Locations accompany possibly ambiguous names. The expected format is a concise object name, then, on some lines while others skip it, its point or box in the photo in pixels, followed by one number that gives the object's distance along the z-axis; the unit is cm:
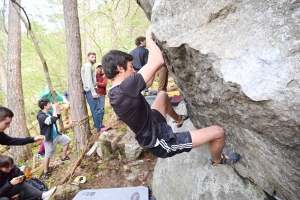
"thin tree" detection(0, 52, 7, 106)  1125
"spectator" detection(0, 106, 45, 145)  419
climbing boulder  169
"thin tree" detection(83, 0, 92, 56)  938
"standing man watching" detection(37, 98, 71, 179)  539
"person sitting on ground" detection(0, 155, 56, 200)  433
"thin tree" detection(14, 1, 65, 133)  539
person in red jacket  667
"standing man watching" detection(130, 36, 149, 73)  502
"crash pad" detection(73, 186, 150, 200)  455
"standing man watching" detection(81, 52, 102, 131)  613
